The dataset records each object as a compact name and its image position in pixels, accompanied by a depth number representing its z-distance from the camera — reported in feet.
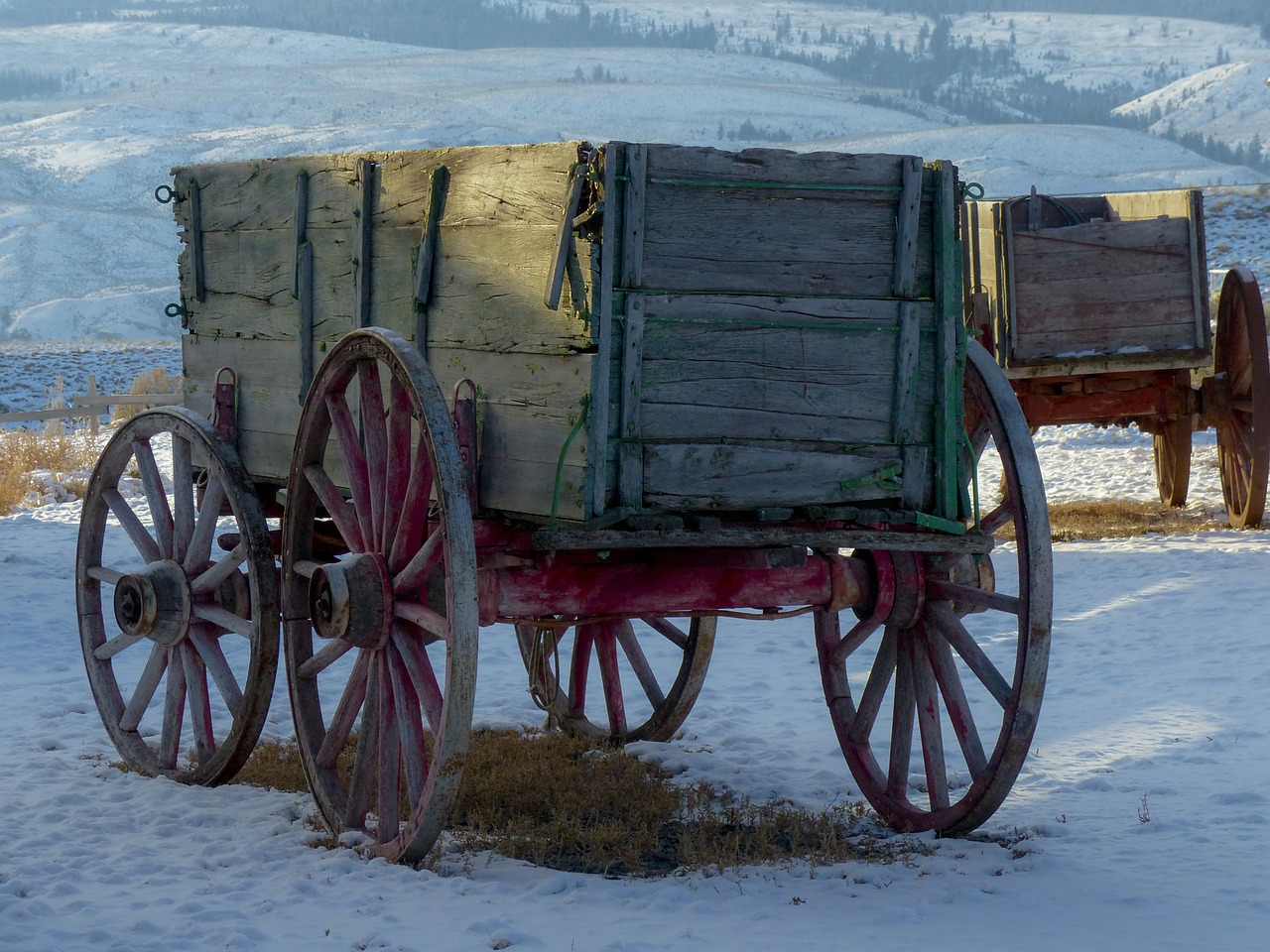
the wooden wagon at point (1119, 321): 59.82
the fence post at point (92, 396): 101.34
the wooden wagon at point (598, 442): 25.16
